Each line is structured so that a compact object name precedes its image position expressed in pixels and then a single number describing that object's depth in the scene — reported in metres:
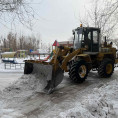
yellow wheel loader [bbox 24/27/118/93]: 6.55
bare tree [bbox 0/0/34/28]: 5.27
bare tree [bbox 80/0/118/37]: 16.37
